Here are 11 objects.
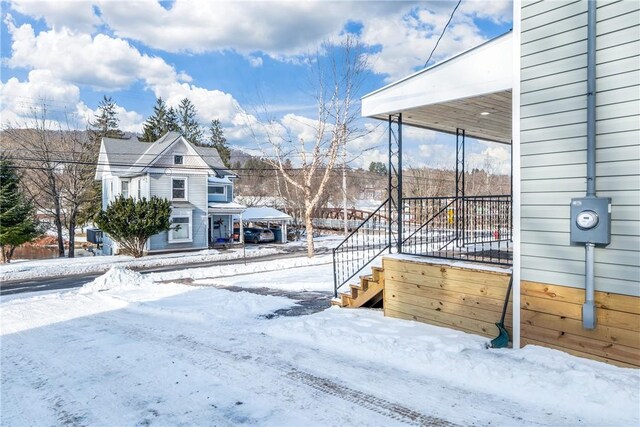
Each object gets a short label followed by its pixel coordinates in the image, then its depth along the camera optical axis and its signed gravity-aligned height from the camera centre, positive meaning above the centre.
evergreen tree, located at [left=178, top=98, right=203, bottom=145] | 52.31 +10.34
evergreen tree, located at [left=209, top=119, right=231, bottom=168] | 57.88 +9.22
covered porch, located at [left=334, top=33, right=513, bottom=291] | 4.89 +1.33
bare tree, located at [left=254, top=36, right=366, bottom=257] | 17.33 +2.29
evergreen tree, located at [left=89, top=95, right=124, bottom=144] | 41.65 +8.49
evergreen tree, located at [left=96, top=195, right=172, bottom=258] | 19.91 -0.80
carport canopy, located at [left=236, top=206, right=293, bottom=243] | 27.28 -0.92
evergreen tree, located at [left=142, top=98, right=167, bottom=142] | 46.41 +9.38
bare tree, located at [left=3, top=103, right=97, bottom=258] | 23.52 +2.35
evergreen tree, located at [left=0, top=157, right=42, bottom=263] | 18.98 -0.47
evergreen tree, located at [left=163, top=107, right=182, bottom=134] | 48.19 +9.74
